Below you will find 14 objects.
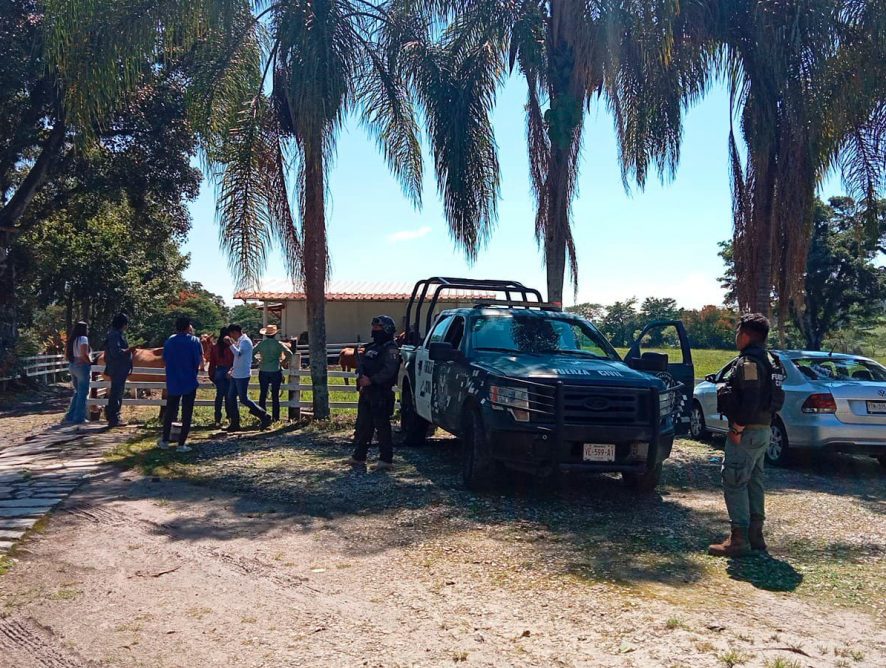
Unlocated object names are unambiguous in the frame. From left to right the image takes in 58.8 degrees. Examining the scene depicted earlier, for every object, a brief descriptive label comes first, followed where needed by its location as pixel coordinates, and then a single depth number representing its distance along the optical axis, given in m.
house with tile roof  32.16
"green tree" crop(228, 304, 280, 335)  62.28
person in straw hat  13.78
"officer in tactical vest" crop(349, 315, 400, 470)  9.05
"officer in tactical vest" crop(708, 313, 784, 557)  5.95
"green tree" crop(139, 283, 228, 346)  38.28
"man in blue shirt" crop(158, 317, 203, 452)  10.23
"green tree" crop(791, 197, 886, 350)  24.88
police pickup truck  7.52
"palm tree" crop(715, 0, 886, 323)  12.85
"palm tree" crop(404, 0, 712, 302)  11.90
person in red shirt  12.81
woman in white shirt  13.04
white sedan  9.54
